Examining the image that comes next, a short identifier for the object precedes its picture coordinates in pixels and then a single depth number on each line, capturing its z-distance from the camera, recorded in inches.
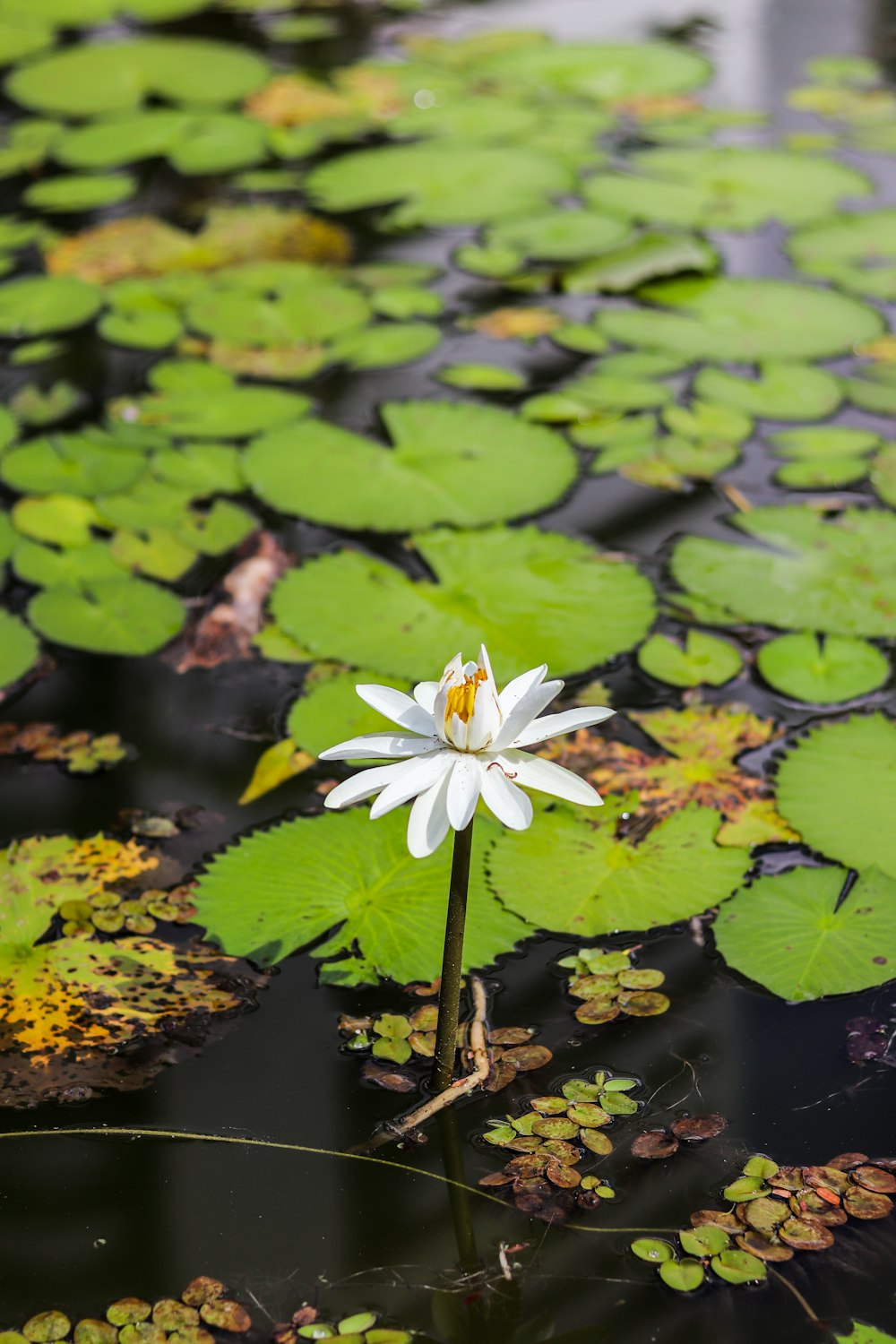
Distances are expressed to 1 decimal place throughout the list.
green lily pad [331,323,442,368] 121.0
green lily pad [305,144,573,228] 147.1
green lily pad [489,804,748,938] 68.8
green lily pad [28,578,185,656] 91.3
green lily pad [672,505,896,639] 89.2
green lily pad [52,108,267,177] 161.5
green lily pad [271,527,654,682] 87.5
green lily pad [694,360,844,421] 111.3
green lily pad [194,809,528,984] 67.8
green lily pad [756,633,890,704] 83.0
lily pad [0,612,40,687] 88.3
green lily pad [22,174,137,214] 152.3
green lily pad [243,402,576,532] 101.7
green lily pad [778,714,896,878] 72.1
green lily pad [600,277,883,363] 119.3
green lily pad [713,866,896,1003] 64.7
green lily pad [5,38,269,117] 176.9
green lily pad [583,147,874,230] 142.9
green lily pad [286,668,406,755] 81.2
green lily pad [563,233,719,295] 129.6
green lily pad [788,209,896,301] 130.3
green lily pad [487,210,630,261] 136.5
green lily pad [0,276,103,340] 128.7
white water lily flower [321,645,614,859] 50.1
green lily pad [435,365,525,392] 117.4
